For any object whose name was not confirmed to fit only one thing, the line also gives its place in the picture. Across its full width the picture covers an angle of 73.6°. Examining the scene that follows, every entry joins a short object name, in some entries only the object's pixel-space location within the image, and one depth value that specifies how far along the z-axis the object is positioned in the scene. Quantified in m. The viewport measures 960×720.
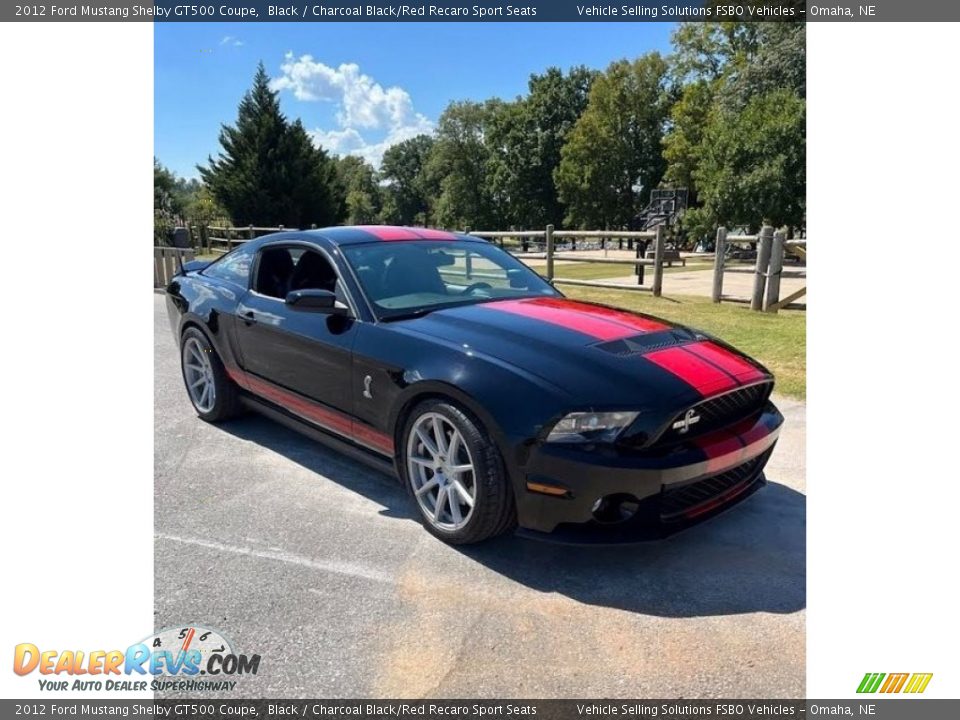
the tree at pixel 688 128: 37.06
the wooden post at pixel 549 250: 13.01
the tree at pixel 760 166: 22.66
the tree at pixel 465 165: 56.44
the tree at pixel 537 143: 50.94
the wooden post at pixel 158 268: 14.39
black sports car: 2.57
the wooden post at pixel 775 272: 9.40
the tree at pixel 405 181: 82.19
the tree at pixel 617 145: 44.72
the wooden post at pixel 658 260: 11.38
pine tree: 36.84
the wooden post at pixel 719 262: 10.54
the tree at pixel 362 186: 81.44
